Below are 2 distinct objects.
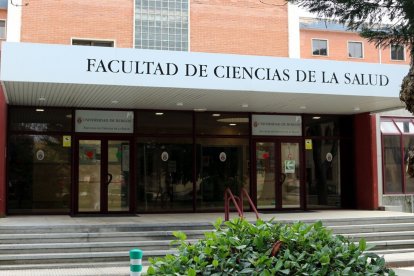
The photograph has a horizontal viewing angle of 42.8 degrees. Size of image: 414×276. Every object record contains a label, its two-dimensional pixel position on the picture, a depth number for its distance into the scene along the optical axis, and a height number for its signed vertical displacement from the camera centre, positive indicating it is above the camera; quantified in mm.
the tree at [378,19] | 4387 +1379
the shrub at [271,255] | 3639 -536
